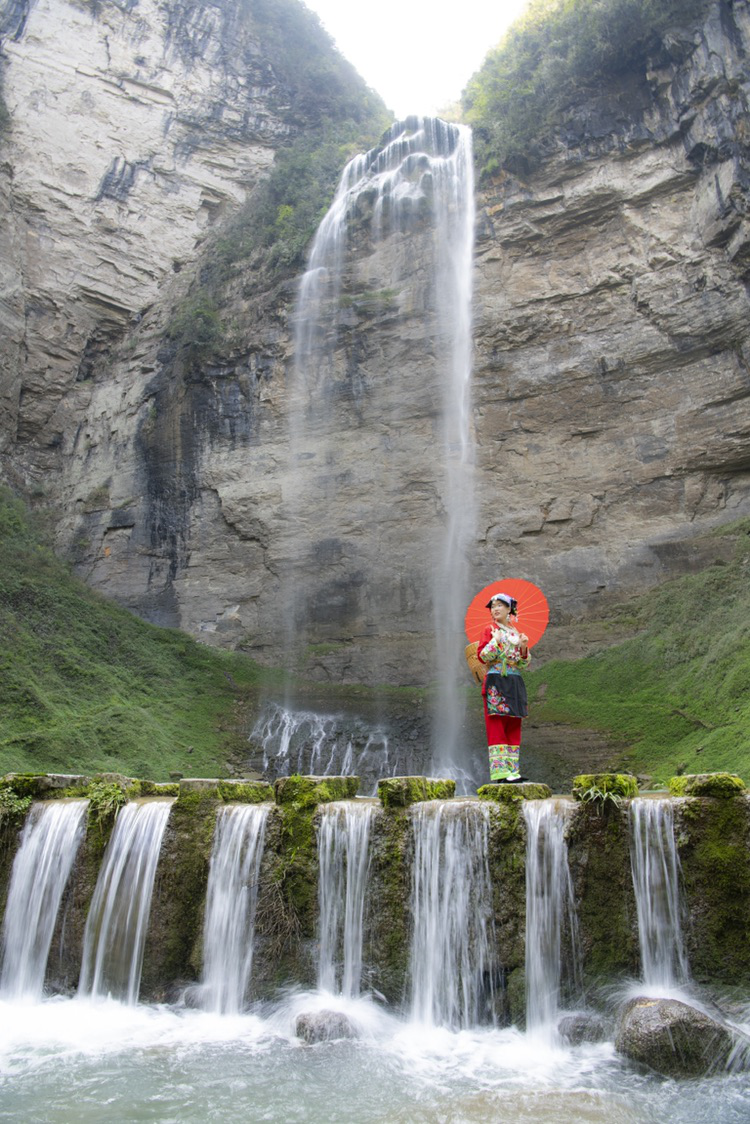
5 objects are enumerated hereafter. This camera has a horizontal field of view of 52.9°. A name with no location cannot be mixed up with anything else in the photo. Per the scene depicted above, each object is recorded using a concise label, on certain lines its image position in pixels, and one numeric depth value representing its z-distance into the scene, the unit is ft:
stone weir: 18.28
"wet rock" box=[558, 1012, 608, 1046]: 17.71
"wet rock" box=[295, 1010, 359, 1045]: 19.01
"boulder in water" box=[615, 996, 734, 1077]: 15.62
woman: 26.35
